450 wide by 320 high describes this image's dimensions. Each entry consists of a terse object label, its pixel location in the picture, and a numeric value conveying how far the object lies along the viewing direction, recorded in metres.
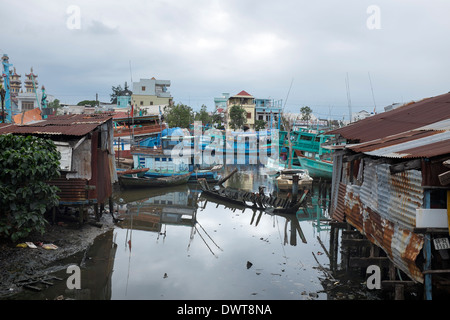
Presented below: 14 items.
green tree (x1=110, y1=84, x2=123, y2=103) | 70.62
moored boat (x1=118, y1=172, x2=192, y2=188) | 23.08
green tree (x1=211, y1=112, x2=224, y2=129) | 55.01
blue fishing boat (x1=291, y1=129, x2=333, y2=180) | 26.24
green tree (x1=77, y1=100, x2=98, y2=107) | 68.75
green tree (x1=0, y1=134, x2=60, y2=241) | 9.03
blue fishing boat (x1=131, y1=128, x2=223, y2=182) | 26.69
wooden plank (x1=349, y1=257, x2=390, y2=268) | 8.28
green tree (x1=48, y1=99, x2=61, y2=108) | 53.80
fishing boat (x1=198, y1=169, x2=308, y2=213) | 17.53
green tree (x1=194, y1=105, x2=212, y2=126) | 52.12
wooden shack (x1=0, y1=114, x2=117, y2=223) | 11.99
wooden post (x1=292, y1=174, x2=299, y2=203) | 17.42
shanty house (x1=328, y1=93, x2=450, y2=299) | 6.07
